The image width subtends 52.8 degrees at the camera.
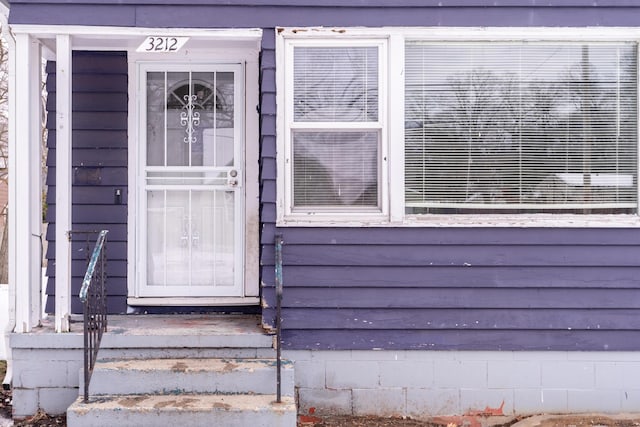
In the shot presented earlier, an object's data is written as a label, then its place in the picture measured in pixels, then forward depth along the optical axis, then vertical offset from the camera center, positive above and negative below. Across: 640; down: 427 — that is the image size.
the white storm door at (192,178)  5.24 +0.29
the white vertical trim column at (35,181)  4.47 +0.23
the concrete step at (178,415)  3.90 -1.23
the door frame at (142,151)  5.18 +0.44
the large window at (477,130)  4.60 +0.60
